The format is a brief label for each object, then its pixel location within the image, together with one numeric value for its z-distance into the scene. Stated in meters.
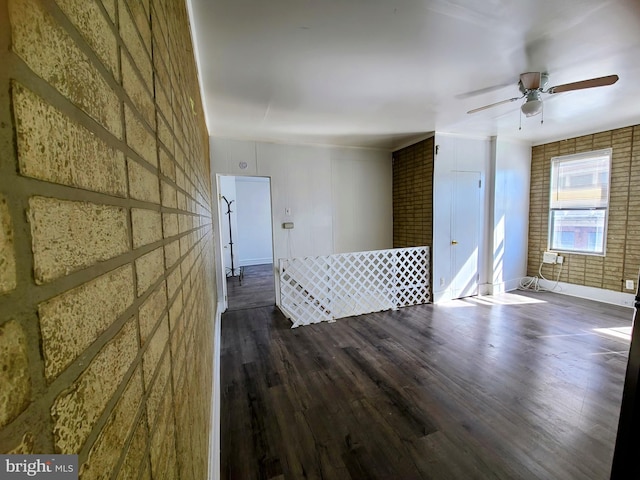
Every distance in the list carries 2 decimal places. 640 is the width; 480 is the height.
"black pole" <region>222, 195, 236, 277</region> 6.18
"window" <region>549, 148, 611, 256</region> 3.98
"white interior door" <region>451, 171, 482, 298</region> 4.24
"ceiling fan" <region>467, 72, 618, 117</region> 2.10
